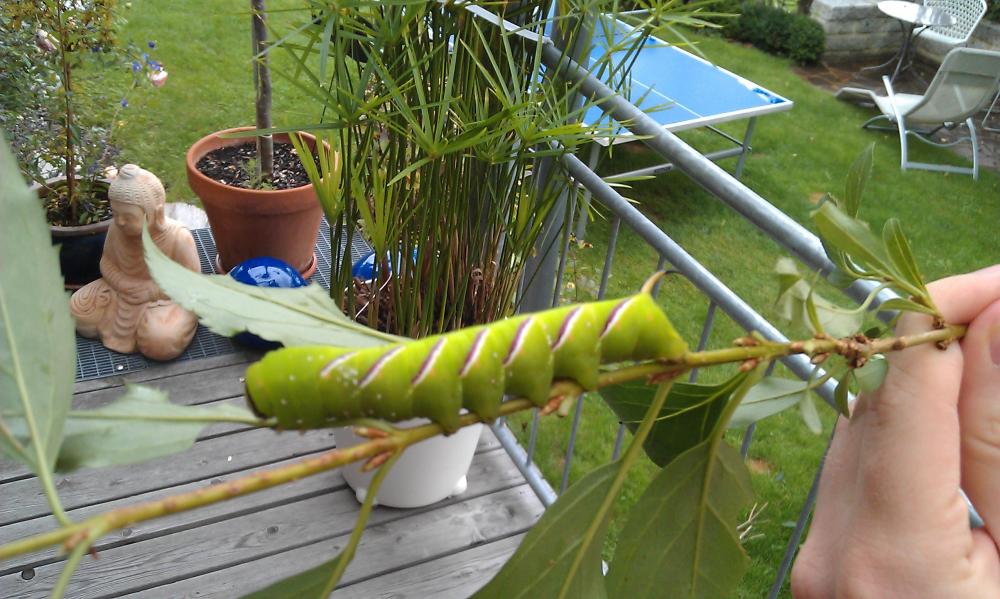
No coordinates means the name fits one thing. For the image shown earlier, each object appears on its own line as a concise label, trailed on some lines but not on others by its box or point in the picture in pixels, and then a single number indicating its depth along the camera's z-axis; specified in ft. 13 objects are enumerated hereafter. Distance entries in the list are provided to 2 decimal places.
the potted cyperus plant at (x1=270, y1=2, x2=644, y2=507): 3.67
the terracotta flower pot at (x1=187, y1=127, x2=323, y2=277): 7.07
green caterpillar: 1.17
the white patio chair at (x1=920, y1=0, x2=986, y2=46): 19.70
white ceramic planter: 5.09
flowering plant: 7.24
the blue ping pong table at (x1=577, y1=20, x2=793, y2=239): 11.60
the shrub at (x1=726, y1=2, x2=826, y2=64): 20.35
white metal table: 19.16
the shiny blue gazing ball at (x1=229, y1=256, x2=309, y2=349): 6.31
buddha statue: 6.29
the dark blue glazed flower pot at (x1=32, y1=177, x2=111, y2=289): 7.10
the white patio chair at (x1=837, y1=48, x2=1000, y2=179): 14.43
